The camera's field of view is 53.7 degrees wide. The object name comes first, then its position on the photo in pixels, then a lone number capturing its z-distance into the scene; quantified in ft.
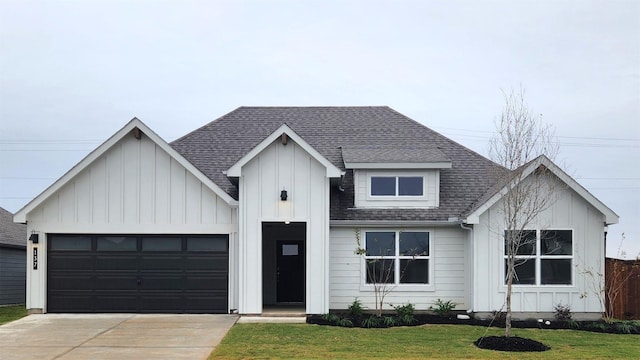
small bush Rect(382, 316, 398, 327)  52.19
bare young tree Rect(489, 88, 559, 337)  44.70
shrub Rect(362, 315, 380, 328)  51.41
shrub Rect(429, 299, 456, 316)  56.39
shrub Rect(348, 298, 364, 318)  55.93
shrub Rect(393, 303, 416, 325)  52.75
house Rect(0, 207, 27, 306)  73.61
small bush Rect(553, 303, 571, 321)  54.49
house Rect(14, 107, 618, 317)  55.16
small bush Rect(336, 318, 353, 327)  51.52
